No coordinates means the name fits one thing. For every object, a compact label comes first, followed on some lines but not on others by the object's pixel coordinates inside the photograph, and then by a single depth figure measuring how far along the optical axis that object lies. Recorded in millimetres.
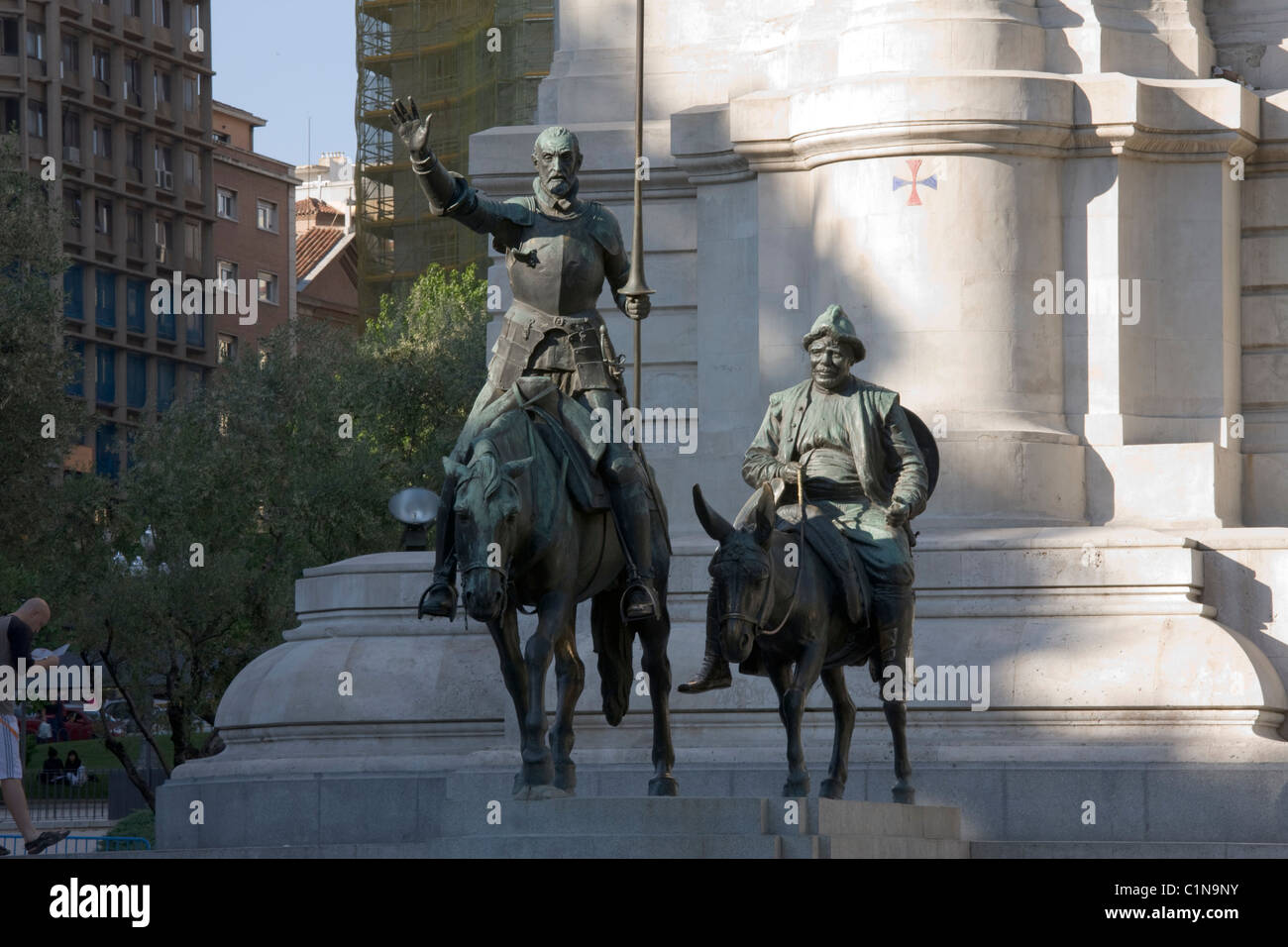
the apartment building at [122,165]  90188
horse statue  16531
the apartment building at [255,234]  101000
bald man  20516
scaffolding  66500
